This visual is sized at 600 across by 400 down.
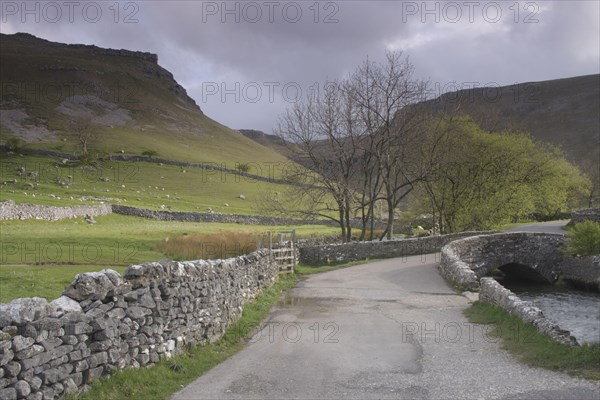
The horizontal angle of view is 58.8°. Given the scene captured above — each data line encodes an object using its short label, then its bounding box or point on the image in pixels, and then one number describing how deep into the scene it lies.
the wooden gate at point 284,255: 26.81
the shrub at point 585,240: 31.77
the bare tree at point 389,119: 40.09
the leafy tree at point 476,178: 44.94
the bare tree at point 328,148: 37.97
